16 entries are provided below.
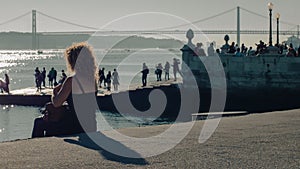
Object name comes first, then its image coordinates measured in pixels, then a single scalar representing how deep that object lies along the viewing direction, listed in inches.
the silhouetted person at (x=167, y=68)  1591.3
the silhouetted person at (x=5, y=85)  1269.7
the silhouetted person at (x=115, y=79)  1257.4
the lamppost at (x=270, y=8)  1046.4
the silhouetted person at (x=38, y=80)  1280.0
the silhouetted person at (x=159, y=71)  1542.2
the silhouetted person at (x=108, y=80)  1302.9
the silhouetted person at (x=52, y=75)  1327.5
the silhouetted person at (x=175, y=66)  1477.6
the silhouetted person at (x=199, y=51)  1043.3
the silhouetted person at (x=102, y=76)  1314.2
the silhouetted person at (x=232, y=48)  1063.6
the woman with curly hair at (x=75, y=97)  264.4
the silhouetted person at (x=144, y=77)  1270.9
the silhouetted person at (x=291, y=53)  922.3
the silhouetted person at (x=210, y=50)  1059.2
